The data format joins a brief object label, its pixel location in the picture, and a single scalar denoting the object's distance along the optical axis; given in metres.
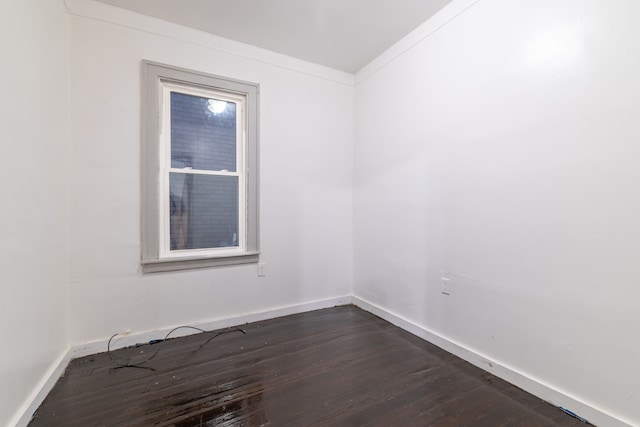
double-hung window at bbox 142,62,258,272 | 2.22
